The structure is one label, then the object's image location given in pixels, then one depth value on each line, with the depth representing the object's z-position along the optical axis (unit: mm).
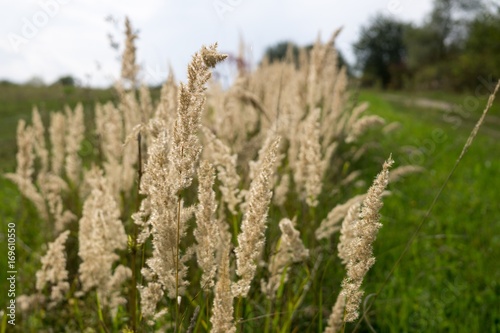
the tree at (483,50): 18844
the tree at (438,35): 45244
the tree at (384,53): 49094
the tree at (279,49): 45431
